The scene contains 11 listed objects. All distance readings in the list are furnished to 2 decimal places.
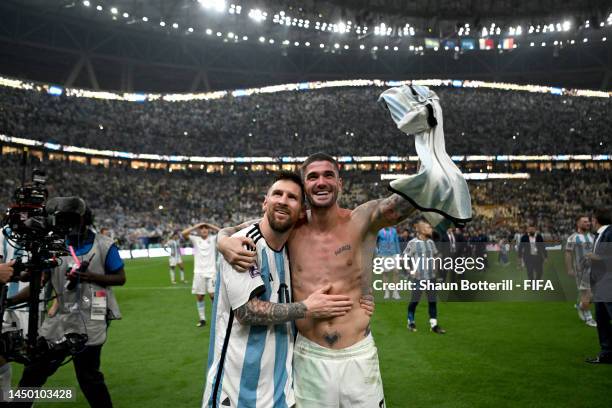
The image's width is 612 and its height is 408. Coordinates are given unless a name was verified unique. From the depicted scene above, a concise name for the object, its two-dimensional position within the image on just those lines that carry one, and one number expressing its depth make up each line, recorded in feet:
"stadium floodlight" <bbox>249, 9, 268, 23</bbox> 137.49
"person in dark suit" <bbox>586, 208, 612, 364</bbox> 22.21
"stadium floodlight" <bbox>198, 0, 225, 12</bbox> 130.41
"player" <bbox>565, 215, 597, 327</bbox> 27.89
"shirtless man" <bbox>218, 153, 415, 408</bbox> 9.41
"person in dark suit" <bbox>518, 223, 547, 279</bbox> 49.70
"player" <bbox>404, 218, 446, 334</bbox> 32.80
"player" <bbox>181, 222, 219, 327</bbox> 33.78
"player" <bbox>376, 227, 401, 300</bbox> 44.03
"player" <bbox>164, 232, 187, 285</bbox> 55.36
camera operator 12.98
